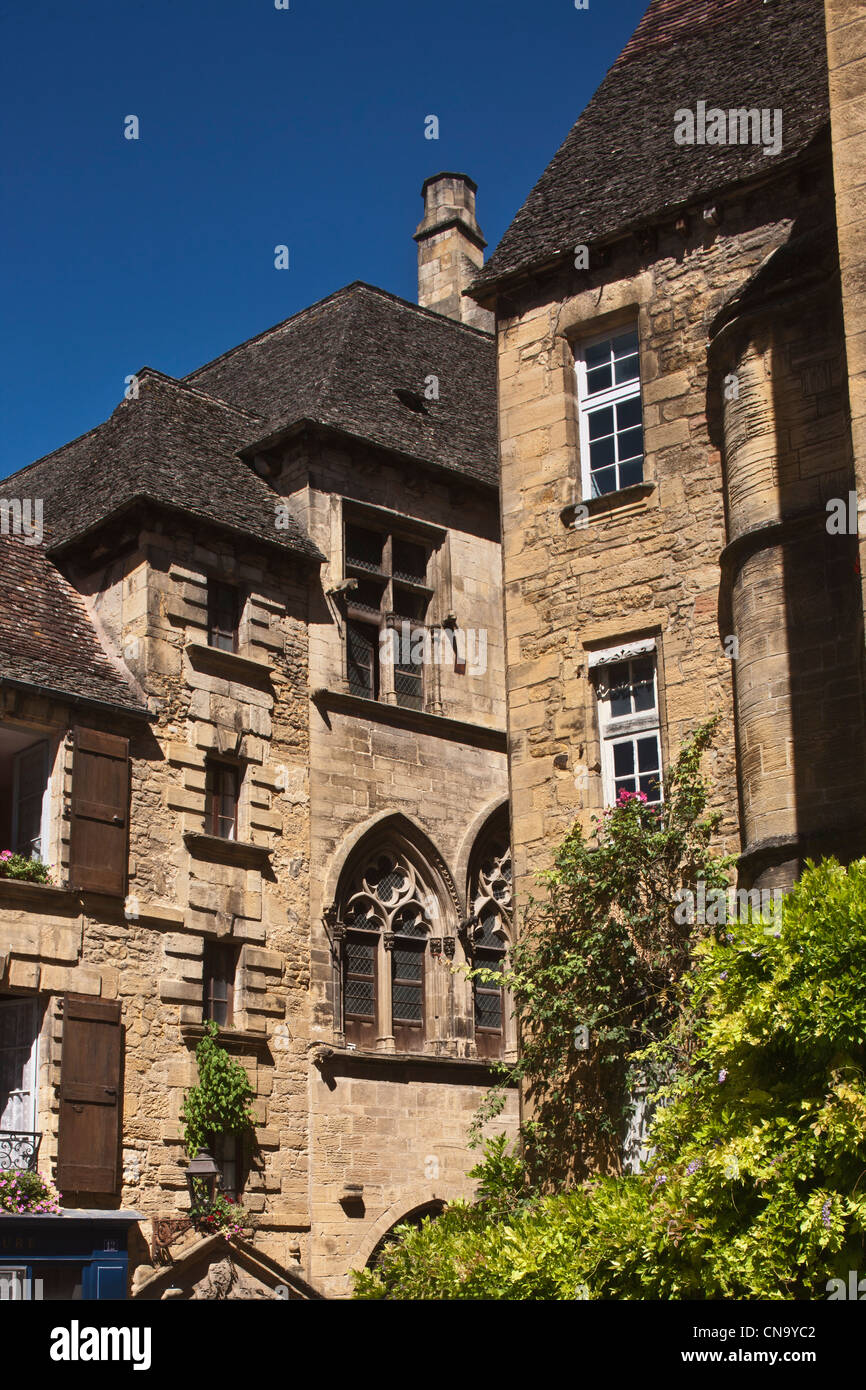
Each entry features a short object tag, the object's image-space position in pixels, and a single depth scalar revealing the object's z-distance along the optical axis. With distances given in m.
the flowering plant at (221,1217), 17.47
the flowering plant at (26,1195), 15.70
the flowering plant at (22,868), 16.94
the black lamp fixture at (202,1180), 17.53
